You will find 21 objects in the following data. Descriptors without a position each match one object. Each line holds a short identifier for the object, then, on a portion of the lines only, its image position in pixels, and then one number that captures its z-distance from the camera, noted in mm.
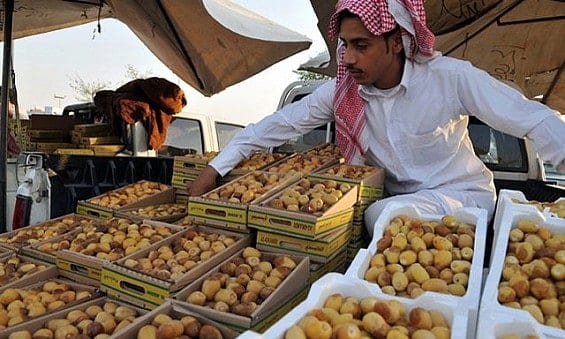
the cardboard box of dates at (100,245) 2074
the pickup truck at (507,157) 3895
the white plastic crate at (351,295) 1094
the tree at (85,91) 27827
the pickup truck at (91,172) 3568
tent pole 3592
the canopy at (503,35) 3842
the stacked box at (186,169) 2926
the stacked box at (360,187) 2264
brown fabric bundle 4801
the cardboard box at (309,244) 1979
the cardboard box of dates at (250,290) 1601
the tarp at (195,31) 4113
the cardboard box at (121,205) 2781
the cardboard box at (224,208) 2160
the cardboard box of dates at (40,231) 2469
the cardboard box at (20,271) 2016
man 2162
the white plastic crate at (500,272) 1091
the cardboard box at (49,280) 1697
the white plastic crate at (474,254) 1234
